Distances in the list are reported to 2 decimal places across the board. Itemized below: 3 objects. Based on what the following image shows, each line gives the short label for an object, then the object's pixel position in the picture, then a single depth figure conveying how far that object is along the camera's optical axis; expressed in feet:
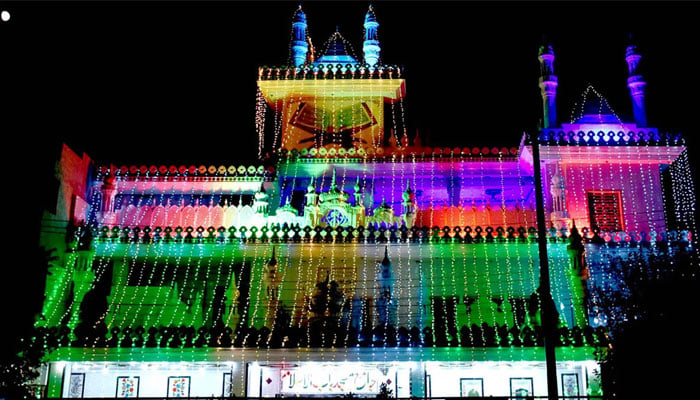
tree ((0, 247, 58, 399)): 38.63
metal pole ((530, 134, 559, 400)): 31.27
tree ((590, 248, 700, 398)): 35.37
